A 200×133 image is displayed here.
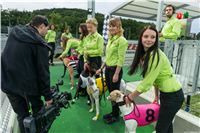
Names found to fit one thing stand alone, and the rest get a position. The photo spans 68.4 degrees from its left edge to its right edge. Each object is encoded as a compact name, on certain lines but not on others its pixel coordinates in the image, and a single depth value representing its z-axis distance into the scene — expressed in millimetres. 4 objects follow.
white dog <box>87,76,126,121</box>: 2599
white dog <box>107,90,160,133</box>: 1788
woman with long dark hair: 1484
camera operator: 1472
